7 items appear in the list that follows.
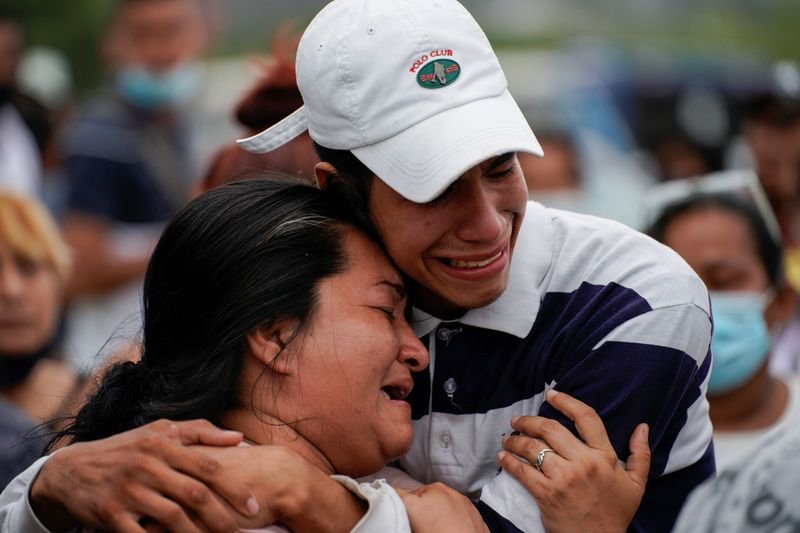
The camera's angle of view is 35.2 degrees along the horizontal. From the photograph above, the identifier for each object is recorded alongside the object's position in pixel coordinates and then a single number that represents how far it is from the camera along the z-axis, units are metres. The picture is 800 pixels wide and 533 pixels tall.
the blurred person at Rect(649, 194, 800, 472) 4.36
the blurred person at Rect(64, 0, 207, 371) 6.31
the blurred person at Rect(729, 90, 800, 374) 7.28
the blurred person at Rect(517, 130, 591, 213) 7.93
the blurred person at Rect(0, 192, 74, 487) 5.14
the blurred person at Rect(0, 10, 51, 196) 7.76
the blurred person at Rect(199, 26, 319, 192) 3.62
